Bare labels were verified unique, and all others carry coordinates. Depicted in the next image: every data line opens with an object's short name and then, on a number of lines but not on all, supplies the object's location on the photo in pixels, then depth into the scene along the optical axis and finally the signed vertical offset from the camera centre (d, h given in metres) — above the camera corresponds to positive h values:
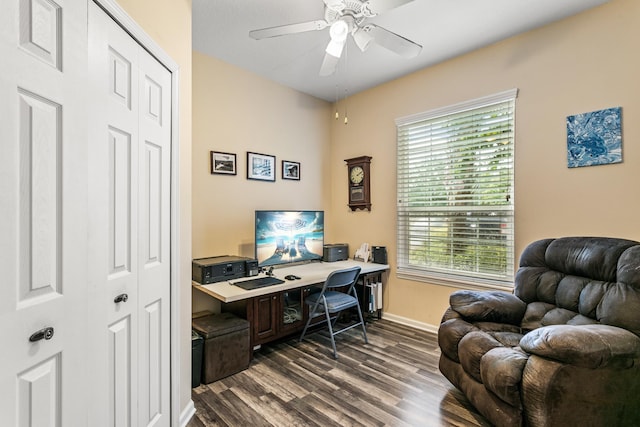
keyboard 2.46 -0.58
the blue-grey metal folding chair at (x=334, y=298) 2.61 -0.78
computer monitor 2.93 -0.23
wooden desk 2.40 -0.78
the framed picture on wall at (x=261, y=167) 3.25 +0.53
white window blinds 2.73 +0.21
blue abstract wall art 2.16 +0.56
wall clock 3.71 +0.39
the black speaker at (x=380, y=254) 3.48 -0.47
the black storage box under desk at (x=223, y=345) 2.25 -1.01
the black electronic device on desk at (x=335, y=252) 3.56 -0.46
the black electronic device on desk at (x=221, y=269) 2.53 -0.47
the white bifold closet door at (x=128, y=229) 1.17 -0.06
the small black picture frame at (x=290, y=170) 3.57 +0.53
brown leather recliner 1.45 -0.72
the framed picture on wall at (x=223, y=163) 2.97 +0.52
